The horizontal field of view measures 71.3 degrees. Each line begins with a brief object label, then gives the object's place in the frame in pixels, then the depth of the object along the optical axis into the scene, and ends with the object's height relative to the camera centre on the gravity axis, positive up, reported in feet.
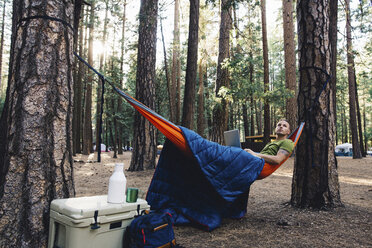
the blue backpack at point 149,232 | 4.83 -1.70
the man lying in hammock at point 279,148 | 8.50 -0.13
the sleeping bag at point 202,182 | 7.54 -1.17
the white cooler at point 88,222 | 4.36 -1.40
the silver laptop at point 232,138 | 9.40 +0.22
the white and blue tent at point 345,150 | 64.54 -1.39
